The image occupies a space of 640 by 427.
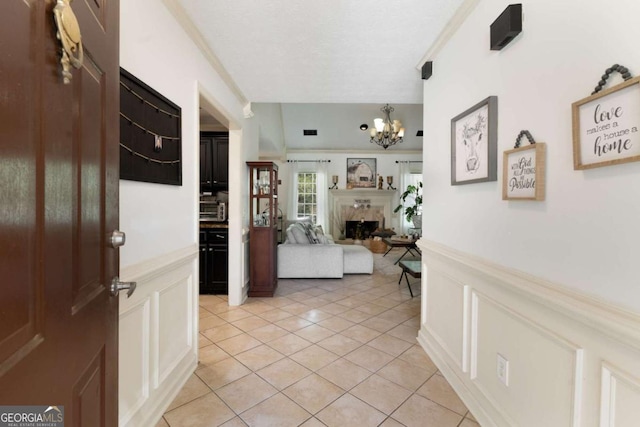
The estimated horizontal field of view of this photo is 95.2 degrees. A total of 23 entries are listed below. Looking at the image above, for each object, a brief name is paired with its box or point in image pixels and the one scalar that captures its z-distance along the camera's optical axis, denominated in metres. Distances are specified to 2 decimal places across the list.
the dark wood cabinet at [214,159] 4.11
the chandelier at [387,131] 5.08
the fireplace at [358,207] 8.27
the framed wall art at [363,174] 8.34
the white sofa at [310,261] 4.69
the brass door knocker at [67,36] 0.56
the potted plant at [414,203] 6.71
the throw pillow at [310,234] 4.88
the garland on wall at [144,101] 1.39
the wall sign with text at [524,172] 1.24
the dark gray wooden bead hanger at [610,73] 0.89
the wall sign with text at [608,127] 0.87
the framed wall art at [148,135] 1.40
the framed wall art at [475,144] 1.58
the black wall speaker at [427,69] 2.39
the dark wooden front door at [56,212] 0.48
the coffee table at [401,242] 5.39
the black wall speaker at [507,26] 1.36
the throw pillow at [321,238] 4.91
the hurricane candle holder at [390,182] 8.29
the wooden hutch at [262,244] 3.86
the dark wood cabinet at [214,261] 3.87
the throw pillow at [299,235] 4.87
